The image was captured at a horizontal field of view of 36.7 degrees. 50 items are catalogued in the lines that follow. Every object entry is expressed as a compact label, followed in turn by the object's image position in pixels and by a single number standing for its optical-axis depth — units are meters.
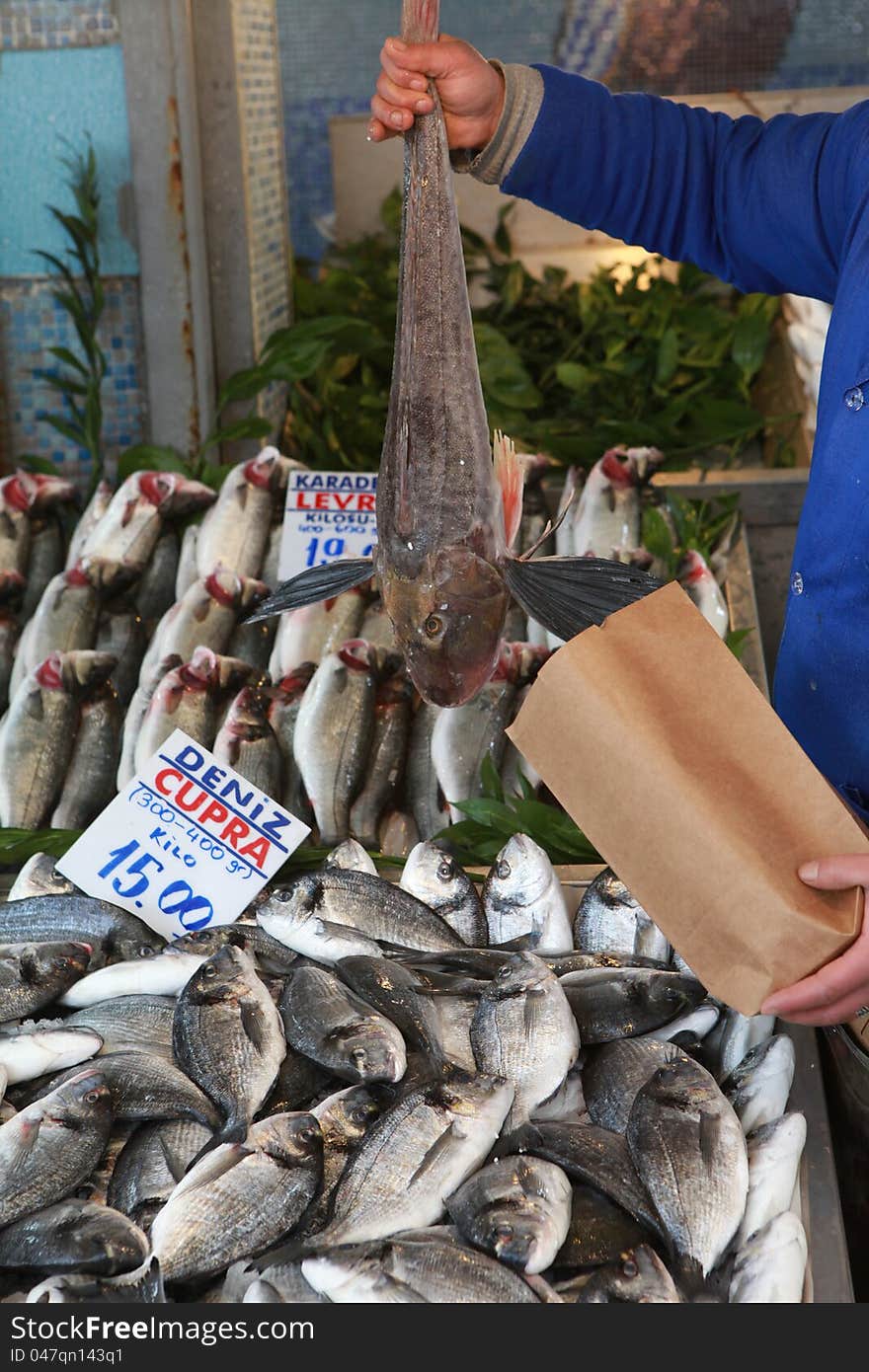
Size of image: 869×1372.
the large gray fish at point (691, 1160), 1.70
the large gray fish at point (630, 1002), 2.09
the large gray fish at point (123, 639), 3.51
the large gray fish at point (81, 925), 2.41
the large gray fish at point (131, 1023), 2.13
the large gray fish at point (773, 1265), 1.63
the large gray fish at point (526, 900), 2.37
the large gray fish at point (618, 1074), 1.96
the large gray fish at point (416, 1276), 1.58
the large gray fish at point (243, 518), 3.79
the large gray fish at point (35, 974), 2.21
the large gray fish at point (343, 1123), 1.83
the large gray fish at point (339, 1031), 1.94
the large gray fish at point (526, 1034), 1.95
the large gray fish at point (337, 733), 3.00
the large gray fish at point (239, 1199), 1.69
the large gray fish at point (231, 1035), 1.96
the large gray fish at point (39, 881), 2.59
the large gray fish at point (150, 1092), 1.97
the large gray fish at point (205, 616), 3.44
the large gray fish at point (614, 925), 2.33
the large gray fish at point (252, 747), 3.00
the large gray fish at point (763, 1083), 1.94
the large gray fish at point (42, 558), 3.83
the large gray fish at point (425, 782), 3.07
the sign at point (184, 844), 2.53
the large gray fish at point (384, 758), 3.00
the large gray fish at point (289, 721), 3.08
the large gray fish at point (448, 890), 2.44
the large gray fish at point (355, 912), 2.31
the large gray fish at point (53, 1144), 1.80
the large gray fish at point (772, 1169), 1.76
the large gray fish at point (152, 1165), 1.84
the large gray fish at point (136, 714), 3.10
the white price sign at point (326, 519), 3.70
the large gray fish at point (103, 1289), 1.57
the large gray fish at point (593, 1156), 1.77
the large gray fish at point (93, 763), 3.09
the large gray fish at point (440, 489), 1.84
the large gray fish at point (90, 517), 3.90
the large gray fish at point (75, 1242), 1.66
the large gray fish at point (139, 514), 3.78
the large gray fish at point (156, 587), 3.80
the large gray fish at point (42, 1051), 2.05
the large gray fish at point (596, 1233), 1.69
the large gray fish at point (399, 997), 2.05
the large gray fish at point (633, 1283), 1.60
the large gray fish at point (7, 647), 3.52
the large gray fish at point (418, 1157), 1.72
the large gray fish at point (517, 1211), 1.64
